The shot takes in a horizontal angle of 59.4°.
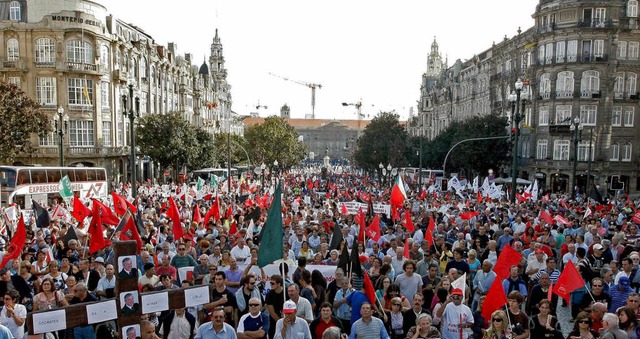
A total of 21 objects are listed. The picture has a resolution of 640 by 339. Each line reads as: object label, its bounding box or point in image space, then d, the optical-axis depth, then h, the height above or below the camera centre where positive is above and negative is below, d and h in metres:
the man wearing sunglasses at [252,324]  7.48 -2.46
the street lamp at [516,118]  21.14 +1.02
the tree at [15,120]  35.31 +1.33
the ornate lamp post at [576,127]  29.73 +0.99
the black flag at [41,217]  16.58 -2.28
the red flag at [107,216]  17.33 -2.35
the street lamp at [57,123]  45.80 +1.44
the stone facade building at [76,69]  47.78 +6.29
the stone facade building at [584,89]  47.22 +4.92
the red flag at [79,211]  18.42 -2.30
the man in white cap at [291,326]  7.18 -2.37
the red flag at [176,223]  15.50 -2.25
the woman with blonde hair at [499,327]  7.17 -2.34
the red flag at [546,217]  18.14 -2.35
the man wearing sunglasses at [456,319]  8.01 -2.50
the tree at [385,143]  60.47 +0.08
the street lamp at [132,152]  23.05 -0.44
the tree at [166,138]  51.16 +0.32
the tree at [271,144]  72.06 -0.17
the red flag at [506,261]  10.09 -2.09
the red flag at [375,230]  15.12 -2.36
